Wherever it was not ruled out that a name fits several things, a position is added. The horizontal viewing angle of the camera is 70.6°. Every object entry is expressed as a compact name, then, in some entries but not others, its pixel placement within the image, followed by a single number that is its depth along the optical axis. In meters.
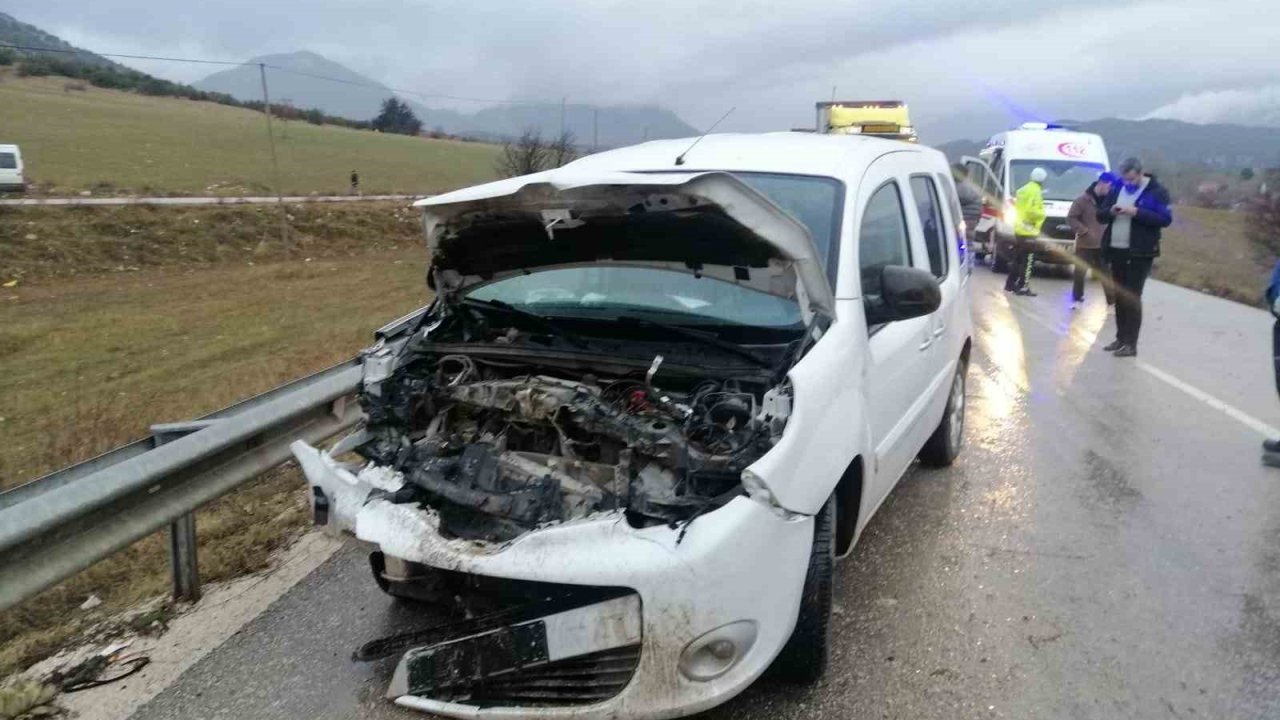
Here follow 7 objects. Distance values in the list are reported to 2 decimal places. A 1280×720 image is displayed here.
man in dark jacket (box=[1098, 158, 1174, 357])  9.03
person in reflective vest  14.12
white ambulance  16.39
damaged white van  2.71
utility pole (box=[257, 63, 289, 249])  22.84
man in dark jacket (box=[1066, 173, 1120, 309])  11.96
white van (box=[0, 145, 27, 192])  27.42
